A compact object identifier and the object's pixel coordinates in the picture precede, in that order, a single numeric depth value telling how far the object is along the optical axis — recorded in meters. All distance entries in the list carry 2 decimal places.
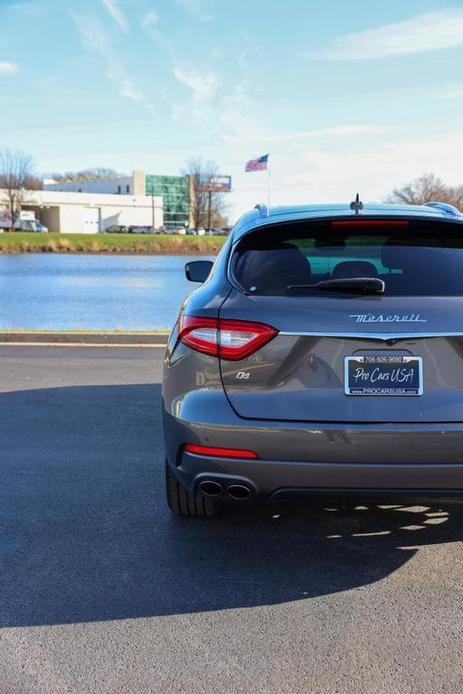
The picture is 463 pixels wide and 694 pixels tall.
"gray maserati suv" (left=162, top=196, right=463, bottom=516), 2.99
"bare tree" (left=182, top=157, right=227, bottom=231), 122.88
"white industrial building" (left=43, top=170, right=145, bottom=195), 135.50
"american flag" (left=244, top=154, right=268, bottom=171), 60.38
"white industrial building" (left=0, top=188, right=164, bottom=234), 117.94
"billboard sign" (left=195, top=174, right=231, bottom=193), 122.38
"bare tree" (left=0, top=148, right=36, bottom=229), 99.19
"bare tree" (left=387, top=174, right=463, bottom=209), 100.38
